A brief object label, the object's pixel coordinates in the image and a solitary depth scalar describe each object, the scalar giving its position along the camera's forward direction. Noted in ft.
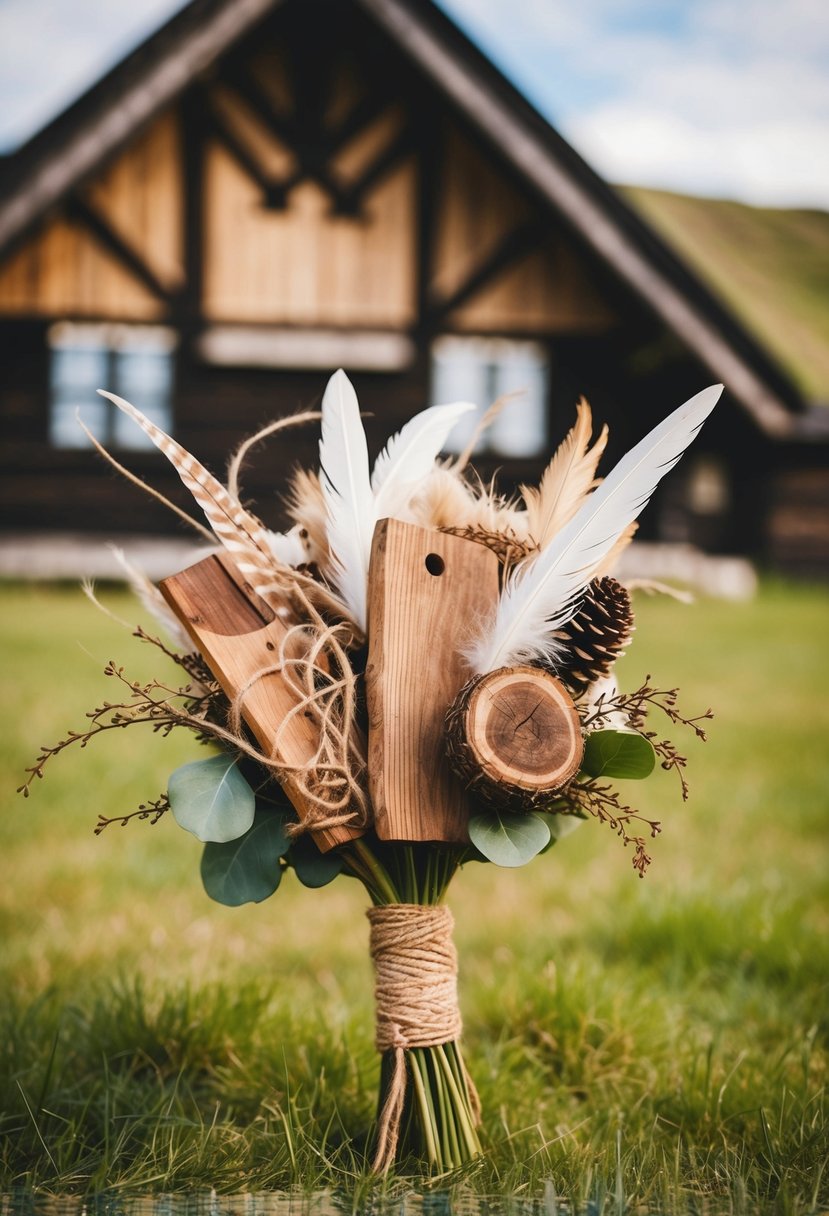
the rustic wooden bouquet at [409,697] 3.84
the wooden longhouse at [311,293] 31.01
